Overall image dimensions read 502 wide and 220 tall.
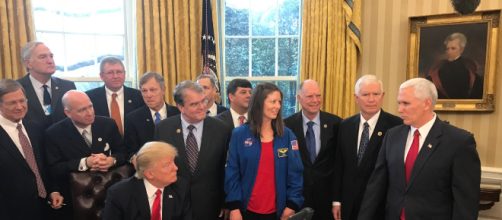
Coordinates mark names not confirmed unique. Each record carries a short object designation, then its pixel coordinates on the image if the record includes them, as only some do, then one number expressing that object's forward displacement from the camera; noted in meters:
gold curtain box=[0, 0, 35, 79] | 3.49
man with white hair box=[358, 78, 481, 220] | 1.79
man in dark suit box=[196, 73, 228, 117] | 3.13
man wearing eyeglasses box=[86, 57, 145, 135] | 2.90
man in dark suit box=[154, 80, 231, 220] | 2.26
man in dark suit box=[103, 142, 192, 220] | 1.91
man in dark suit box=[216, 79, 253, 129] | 2.90
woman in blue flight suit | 2.20
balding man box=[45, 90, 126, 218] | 2.29
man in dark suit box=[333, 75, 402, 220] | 2.39
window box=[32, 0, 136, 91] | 4.18
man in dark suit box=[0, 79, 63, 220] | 2.21
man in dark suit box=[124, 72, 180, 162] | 2.65
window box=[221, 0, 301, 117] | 4.77
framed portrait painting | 3.67
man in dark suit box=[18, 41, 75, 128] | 2.75
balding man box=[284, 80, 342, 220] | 2.66
